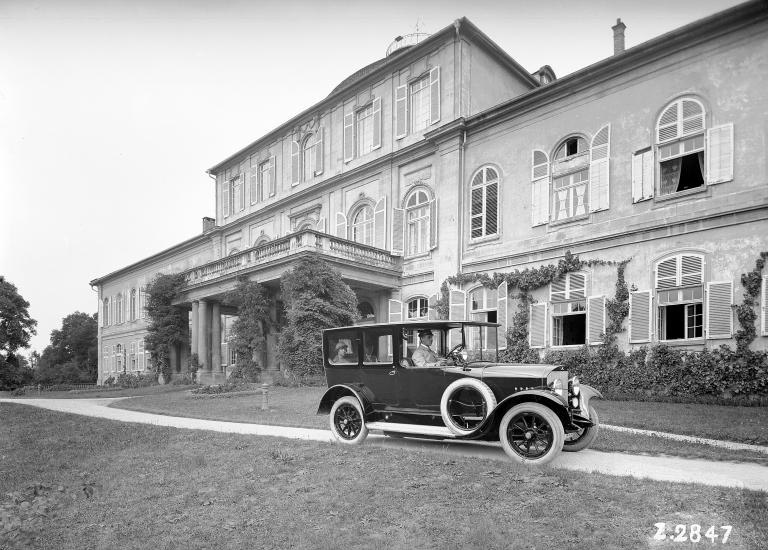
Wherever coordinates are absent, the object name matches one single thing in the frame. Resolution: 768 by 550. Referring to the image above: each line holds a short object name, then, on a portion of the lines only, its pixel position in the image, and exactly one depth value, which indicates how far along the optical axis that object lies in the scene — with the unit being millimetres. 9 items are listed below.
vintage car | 6633
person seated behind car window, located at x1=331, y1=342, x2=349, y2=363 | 8664
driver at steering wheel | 7908
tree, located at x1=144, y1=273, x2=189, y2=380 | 31234
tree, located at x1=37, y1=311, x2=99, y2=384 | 67438
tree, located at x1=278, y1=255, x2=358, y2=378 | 20172
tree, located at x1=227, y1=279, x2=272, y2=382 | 23516
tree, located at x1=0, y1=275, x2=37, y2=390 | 31297
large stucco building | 14406
